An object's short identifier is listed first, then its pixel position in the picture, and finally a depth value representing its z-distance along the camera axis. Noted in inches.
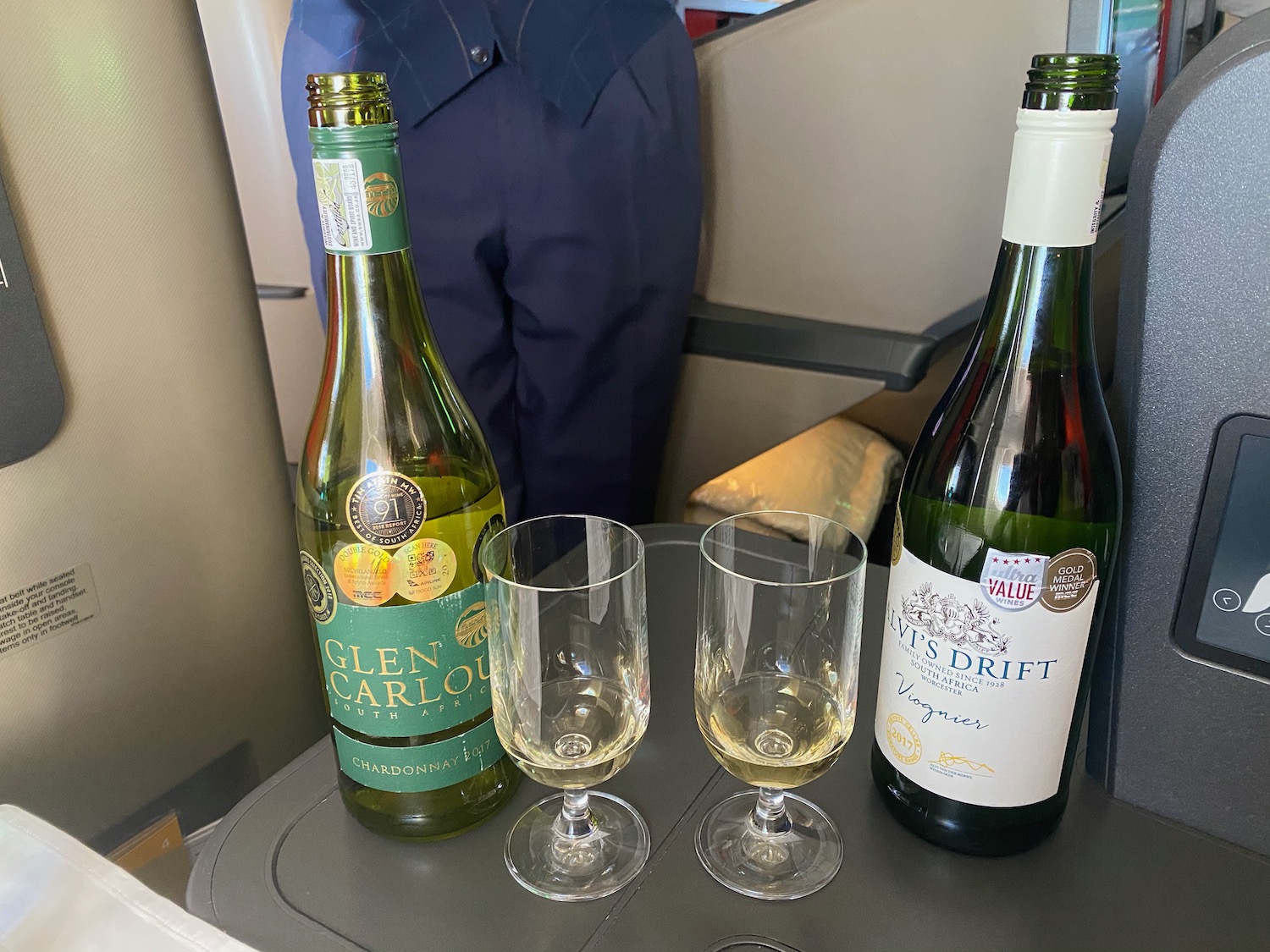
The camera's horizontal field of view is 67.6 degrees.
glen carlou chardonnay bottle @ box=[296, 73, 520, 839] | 16.4
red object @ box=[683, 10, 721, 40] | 39.3
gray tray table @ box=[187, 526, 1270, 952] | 15.8
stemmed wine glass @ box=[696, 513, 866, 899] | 15.9
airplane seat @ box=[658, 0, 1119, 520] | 30.3
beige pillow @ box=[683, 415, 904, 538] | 38.5
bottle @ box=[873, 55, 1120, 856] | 15.2
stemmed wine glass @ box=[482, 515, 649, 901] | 16.0
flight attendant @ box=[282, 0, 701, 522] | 30.0
